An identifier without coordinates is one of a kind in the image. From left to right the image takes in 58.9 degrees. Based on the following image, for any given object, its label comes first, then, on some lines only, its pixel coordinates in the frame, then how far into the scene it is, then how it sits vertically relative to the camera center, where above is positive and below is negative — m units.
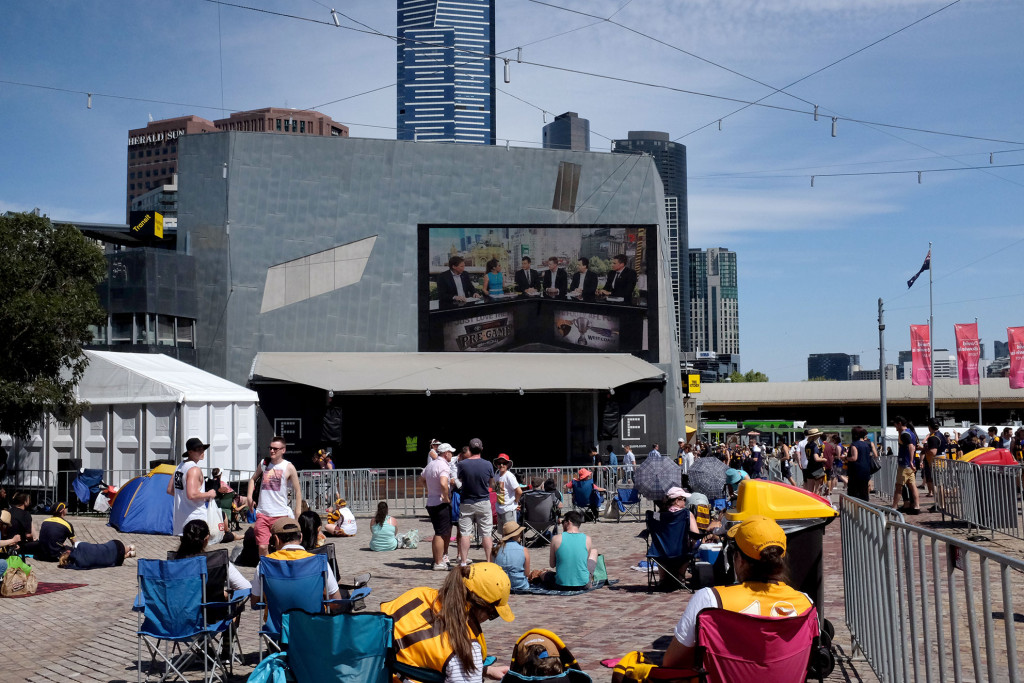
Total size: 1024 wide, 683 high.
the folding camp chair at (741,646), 4.01 -1.21
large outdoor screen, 30.81 +3.05
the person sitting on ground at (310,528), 9.06 -1.51
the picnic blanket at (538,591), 10.69 -2.52
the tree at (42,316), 18.33 +1.43
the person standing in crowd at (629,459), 25.21 -2.31
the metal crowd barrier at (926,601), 3.82 -1.22
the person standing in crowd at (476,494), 11.91 -1.53
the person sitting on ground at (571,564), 10.62 -2.20
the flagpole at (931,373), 40.78 -0.03
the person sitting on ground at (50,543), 12.91 -2.25
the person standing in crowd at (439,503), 11.83 -1.64
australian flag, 40.59 +4.72
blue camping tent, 16.41 -2.29
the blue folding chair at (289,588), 6.26 -1.44
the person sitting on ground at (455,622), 4.53 -1.24
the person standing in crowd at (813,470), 18.02 -1.91
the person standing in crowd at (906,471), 15.85 -1.73
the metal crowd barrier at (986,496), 13.12 -1.91
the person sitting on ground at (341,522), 16.39 -2.57
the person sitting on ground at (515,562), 10.68 -2.17
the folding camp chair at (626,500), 18.81 -2.58
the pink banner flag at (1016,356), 40.78 +0.69
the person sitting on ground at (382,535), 14.49 -2.48
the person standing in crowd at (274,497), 10.18 -1.30
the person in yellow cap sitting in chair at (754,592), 4.09 -0.99
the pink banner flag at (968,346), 41.50 +1.19
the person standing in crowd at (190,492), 10.59 -1.31
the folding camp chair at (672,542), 10.59 -1.96
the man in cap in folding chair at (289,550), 6.44 -1.21
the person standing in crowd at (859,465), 14.44 -1.46
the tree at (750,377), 172.61 -0.37
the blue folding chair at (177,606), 6.53 -1.61
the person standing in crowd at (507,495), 15.00 -1.96
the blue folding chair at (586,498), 18.12 -2.42
